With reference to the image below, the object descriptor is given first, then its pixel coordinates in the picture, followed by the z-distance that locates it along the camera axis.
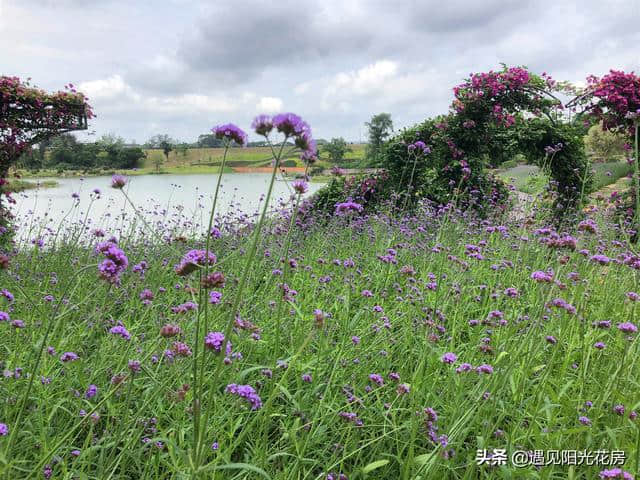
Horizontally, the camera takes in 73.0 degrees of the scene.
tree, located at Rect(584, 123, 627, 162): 20.94
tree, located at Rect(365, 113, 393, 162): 36.45
